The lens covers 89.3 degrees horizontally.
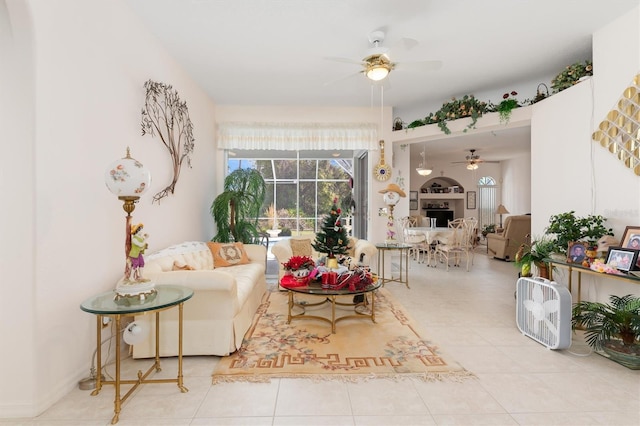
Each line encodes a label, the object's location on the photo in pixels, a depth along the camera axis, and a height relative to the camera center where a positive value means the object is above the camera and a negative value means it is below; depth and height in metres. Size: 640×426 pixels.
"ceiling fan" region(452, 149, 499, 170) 9.19 +1.49
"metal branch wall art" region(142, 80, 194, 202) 3.41 +1.05
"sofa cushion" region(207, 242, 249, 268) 4.18 -0.56
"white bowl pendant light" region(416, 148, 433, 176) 9.11 +1.19
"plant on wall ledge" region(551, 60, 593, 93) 3.71 +1.64
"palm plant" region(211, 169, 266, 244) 4.93 +0.08
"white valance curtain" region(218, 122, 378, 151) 5.71 +1.35
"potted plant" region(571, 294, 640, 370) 2.55 -0.95
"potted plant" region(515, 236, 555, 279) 3.50 -0.52
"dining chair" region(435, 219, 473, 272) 6.48 -0.61
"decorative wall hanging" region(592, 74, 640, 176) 3.06 +0.84
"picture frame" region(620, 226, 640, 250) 2.90 -0.23
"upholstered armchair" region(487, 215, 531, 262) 7.60 -0.56
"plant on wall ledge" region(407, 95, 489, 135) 5.05 +1.64
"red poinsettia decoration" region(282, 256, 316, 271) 3.57 -0.58
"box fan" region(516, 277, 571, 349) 2.79 -0.91
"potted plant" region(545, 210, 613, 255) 3.28 -0.17
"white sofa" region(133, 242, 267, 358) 2.63 -0.89
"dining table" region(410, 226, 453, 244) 6.77 -0.45
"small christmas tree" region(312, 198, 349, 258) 3.71 -0.29
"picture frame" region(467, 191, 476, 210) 11.27 +0.44
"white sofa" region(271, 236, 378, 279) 4.68 -0.57
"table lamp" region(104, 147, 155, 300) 2.17 +0.11
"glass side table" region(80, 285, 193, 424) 1.95 -0.59
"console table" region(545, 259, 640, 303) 2.66 -0.54
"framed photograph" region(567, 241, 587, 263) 3.24 -0.39
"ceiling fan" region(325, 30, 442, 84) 3.12 +1.47
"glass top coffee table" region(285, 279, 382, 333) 3.17 -1.11
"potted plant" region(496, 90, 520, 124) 4.69 +1.55
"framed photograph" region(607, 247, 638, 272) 2.74 -0.39
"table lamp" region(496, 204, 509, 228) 10.18 +0.08
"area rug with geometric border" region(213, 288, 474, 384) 2.46 -1.22
